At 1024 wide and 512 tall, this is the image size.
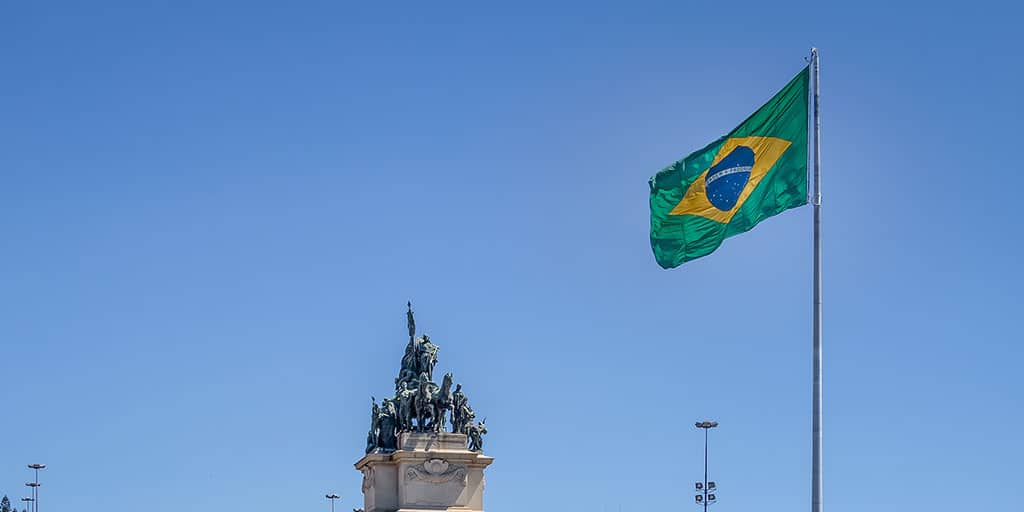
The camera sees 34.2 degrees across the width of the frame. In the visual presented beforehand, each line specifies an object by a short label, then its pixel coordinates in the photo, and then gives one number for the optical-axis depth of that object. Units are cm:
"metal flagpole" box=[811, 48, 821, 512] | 2988
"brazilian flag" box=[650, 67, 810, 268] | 3128
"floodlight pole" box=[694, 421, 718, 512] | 9088
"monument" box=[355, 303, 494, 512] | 7412
